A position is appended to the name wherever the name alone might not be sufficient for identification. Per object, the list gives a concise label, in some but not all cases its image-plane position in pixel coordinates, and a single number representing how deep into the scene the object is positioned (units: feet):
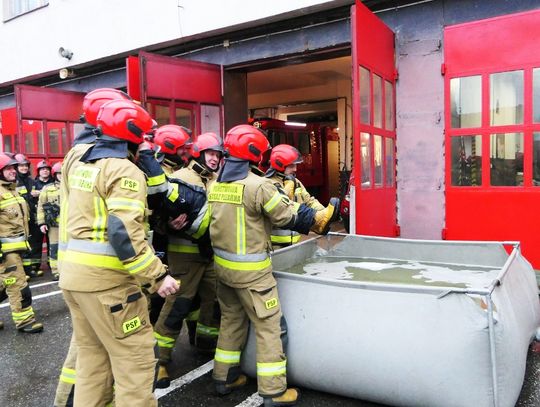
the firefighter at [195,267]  12.09
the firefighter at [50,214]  25.32
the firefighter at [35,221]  27.35
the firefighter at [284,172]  16.81
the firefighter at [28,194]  25.61
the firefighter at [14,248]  16.84
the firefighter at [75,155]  9.73
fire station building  19.61
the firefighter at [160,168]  10.08
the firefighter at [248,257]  10.87
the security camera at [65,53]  34.96
